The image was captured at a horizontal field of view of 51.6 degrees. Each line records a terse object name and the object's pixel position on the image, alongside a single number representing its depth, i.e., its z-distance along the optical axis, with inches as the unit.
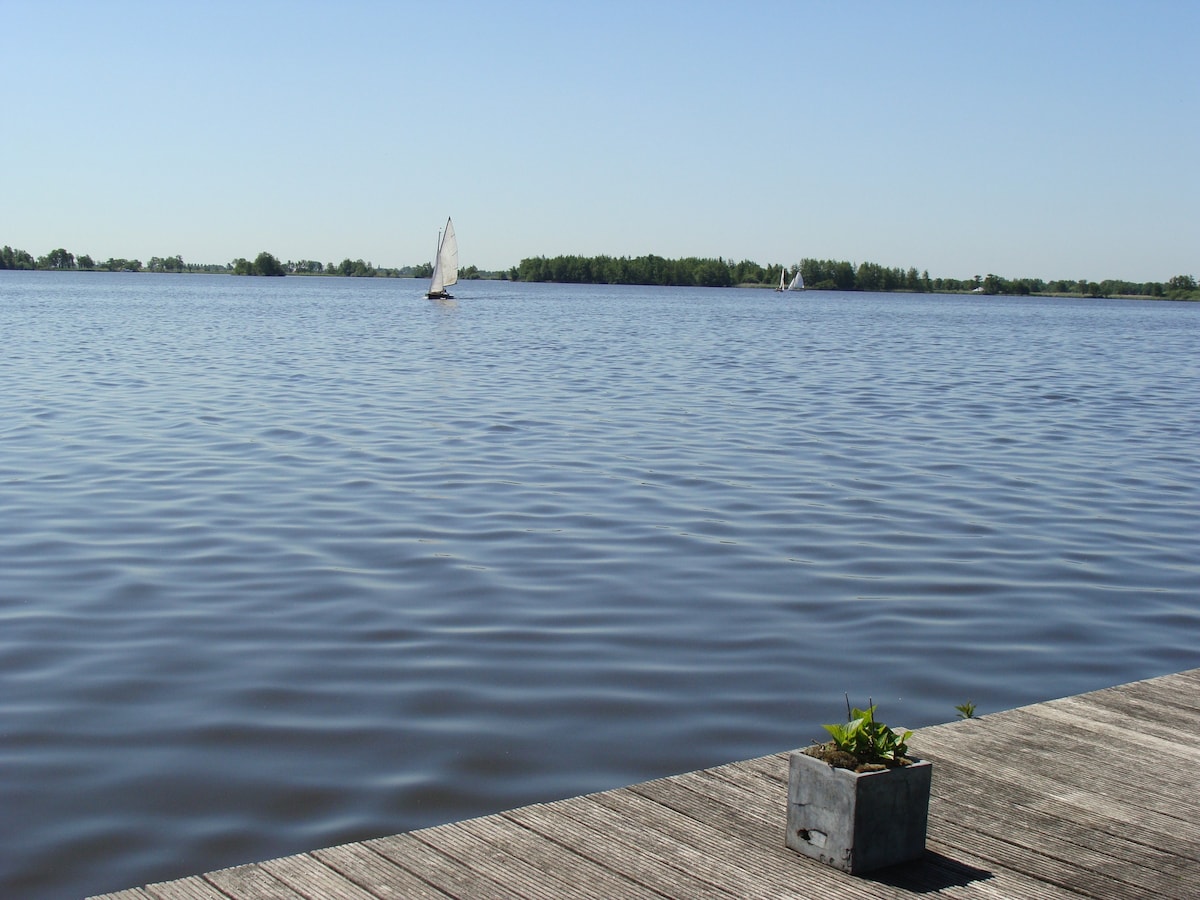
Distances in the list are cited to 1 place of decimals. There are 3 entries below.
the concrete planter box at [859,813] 170.9
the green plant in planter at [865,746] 174.6
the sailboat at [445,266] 3690.9
